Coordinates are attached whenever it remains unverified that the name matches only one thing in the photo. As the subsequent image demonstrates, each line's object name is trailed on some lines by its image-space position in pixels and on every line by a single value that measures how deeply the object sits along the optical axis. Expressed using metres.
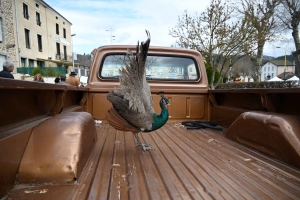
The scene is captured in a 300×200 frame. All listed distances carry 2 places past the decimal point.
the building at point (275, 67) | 74.25
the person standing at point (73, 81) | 9.15
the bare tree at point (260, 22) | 13.53
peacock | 2.38
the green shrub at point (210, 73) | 15.80
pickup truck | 1.40
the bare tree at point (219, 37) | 12.70
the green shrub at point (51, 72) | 23.14
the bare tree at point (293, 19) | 17.16
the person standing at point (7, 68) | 5.23
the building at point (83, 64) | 40.93
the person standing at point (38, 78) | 7.56
